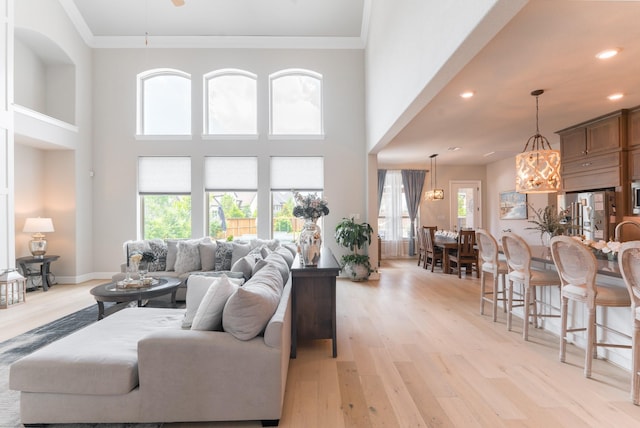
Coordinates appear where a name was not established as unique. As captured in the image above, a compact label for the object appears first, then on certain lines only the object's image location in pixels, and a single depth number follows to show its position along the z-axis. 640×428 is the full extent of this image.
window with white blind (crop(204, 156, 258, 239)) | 6.57
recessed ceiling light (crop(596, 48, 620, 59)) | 2.76
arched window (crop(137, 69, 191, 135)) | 6.56
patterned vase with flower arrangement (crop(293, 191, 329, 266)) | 2.97
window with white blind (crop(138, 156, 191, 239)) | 6.52
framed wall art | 7.88
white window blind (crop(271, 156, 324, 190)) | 6.61
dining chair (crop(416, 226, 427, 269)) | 7.40
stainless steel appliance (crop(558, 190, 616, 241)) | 4.59
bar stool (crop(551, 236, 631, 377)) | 2.40
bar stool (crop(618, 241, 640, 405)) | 2.07
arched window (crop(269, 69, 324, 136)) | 6.68
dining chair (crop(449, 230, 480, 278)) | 6.27
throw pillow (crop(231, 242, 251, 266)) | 4.87
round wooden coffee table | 3.30
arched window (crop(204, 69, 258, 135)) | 6.63
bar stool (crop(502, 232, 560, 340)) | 3.10
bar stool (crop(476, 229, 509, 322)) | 3.75
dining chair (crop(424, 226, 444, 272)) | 6.97
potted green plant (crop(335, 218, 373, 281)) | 6.03
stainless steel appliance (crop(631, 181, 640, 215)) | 4.28
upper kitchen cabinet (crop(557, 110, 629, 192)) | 4.47
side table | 5.23
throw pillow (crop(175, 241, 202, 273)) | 4.78
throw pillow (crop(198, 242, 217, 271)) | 4.85
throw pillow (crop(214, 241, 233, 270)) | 4.90
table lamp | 5.31
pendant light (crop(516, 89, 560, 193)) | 3.46
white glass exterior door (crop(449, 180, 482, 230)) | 9.19
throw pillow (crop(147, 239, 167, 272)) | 4.88
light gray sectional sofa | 1.82
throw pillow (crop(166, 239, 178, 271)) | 4.90
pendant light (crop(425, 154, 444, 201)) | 7.95
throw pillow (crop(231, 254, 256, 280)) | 3.40
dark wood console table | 2.95
